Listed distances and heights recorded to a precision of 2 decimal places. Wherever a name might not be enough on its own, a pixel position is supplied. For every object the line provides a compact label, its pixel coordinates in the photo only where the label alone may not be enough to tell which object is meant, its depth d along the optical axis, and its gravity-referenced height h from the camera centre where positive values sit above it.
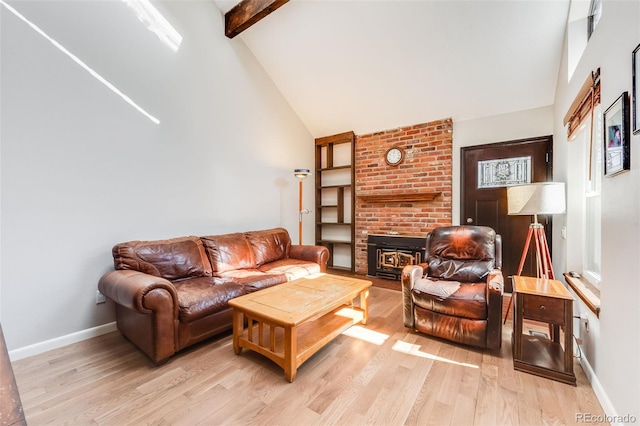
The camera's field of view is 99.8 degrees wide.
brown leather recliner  2.07 -0.63
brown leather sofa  1.90 -0.64
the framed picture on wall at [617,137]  1.29 +0.39
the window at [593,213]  2.00 +0.01
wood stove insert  3.88 -0.61
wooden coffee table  1.75 -0.73
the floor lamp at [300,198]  3.87 +0.23
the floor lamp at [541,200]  2.19 +0.11
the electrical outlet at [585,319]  1.83 -0.73
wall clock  4.16 +0.90
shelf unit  4.63 +0.27
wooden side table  1.72 -0.72
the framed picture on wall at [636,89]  1.18 +0.56
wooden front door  3.25 +0.40
